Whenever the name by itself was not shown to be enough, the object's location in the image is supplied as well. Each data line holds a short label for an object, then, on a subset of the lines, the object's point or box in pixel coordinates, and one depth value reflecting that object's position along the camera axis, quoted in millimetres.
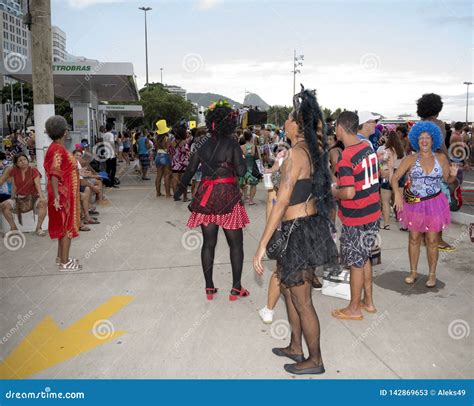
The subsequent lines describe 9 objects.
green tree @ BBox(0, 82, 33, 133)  68525
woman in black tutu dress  3039
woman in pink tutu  4730
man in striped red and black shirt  3789
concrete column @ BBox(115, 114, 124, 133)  40719
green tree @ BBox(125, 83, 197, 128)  60844
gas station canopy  15203
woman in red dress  5188
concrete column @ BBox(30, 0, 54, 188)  7355
